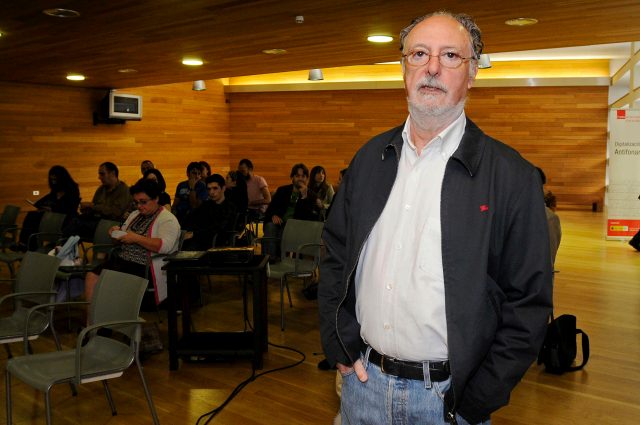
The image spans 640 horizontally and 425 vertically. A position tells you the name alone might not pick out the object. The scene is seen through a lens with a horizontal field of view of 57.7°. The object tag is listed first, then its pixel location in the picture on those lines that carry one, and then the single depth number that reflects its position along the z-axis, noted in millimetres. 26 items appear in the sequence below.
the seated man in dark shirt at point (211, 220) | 6293
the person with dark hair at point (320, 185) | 8266
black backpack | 4223
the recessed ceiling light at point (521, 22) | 4863
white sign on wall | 9742
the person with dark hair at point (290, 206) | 7074
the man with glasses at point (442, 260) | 1436
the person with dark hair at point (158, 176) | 7855
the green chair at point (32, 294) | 3667
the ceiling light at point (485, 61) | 9441
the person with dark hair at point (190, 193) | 8289
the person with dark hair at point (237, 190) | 8570
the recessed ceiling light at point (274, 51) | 6621
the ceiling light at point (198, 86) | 13250
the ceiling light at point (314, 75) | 11984
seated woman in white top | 4805
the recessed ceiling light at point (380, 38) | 5715
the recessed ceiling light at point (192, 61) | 7242
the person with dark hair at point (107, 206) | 7418
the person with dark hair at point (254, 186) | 9445
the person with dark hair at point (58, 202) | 7211
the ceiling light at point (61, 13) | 4461
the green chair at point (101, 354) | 2893
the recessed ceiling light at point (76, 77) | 8797
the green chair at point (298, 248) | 5355
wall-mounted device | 10672
